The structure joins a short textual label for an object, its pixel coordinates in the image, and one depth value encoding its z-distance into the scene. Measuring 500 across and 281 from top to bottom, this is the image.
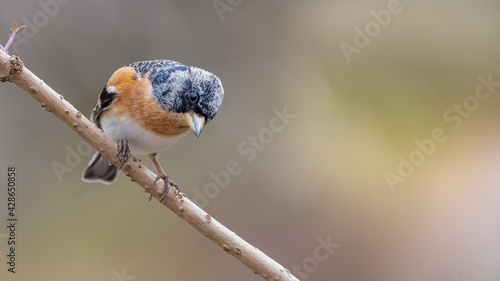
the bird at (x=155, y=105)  6.02
